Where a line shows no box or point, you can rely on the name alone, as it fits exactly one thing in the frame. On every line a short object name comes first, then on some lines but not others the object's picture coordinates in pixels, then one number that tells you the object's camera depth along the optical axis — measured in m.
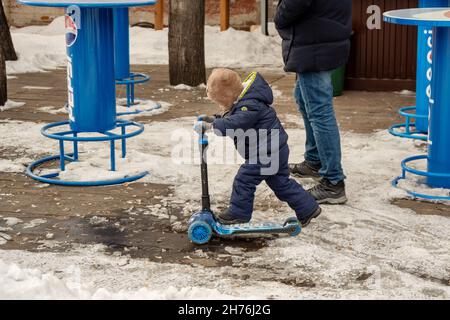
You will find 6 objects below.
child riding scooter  6.76
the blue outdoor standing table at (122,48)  12.22
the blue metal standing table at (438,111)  8.03
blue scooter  6.75
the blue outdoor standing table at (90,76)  8.56
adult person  7.74
